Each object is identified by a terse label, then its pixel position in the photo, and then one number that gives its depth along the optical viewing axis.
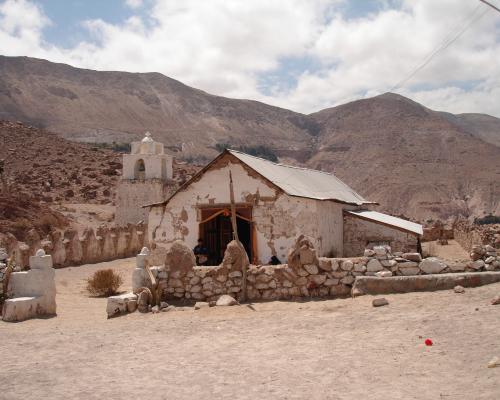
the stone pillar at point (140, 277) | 10.74
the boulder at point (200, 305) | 9.99
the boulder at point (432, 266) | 9.45
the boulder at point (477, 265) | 9.30
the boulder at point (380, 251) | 9.78
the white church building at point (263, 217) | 14.60
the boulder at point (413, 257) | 9.61
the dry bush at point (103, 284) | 14.01
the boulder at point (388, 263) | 9.67
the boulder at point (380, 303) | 8.65
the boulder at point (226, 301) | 9.98
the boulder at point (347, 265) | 9.87
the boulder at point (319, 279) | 10.01
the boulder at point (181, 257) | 10.61
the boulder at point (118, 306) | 10.23
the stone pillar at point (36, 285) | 10.58
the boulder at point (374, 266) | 9.73
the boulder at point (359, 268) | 9.82
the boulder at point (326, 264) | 9.98
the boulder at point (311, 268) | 10.02
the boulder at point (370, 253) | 9.85
